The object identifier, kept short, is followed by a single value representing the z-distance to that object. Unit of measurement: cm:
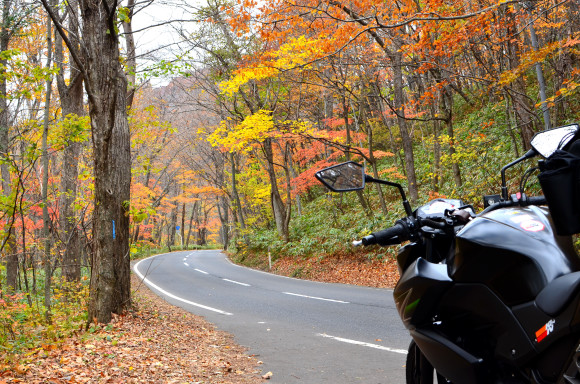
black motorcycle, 159
